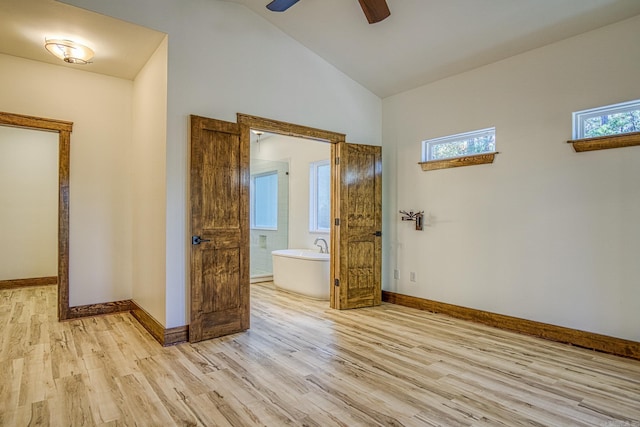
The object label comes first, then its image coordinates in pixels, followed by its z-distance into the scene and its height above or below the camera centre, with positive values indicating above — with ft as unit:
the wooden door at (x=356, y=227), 14.93 -0.42
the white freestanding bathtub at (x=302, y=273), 16.56 -2.76
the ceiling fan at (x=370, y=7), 8.78 +5.32
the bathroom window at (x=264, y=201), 23.10 +1.10
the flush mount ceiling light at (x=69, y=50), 10.96 +5.34
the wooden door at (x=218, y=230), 11.07 -0.41
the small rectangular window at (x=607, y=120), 10.03 +2.89
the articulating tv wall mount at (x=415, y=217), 15.10 +0.01
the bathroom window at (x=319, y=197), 20.06 +1.17
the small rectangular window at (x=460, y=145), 13.20 +2.91
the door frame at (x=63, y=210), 13.14 +0.26
